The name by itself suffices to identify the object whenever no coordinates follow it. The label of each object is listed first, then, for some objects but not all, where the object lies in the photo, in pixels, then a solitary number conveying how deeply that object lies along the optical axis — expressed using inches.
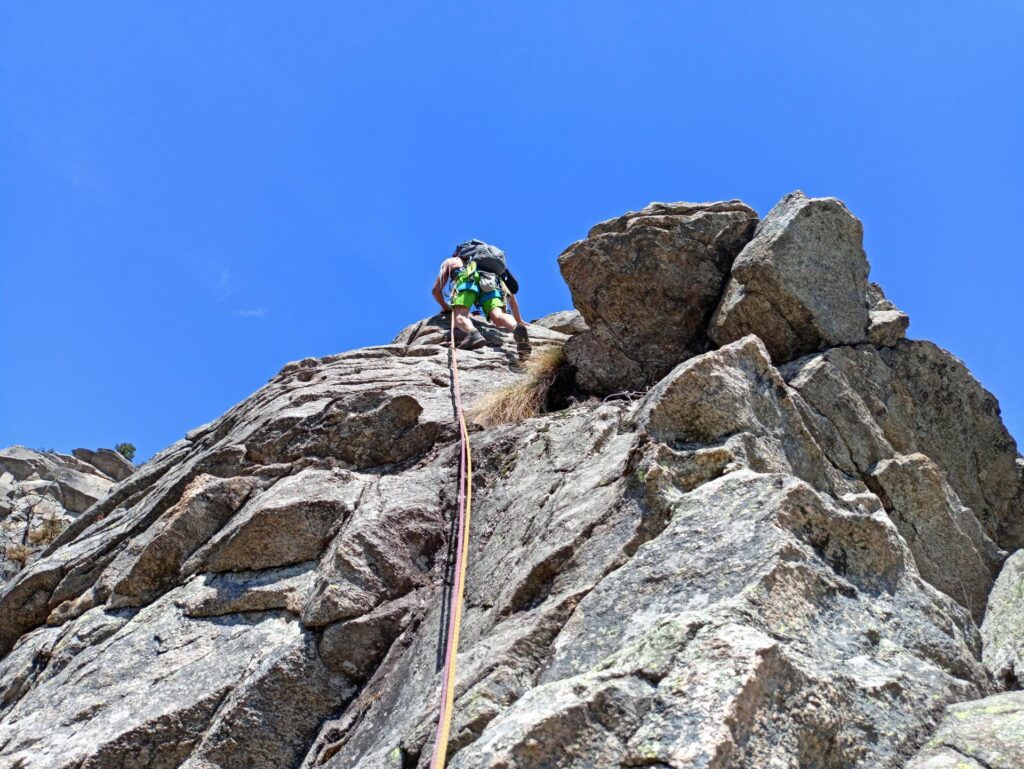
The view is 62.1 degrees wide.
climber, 574.6
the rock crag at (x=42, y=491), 788.6
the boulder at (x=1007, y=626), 237.7
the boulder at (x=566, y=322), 642.8
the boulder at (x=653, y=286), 408.5
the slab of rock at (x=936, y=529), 308.8
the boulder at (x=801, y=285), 353.4
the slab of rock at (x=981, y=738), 154.3
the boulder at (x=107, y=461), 1369.3
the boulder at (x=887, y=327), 363.3
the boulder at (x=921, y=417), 324.2
